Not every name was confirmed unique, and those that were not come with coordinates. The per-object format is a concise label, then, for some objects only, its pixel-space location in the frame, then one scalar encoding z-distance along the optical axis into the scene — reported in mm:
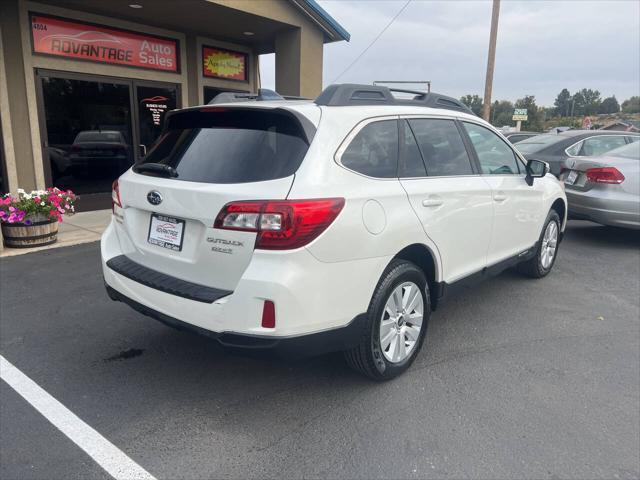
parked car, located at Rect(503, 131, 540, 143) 14287
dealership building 8188
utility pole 16516
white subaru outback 2539
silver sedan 6855
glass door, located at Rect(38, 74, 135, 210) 8688
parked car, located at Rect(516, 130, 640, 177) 8695
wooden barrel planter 6406
